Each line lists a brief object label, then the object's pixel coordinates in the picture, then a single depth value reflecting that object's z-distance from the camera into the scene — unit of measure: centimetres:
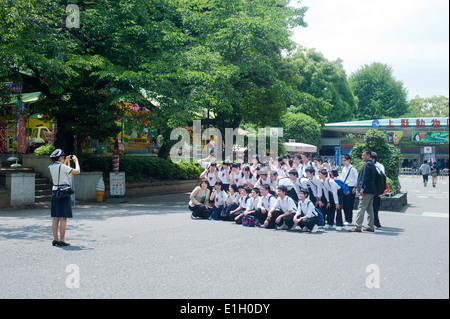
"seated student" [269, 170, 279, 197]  1228
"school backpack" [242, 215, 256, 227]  1102
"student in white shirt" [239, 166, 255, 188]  1310
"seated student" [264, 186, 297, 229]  1040
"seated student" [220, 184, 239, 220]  1200
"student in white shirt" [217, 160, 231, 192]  1350
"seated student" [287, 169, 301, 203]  1169
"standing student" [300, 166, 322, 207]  1101
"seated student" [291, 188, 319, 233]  998
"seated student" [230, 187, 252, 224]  1146
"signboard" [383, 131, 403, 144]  4474
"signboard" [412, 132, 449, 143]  4334
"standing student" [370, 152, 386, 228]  1039
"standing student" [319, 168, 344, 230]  1080
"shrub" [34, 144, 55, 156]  1983
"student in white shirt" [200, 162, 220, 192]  1338
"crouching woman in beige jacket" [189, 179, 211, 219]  1231
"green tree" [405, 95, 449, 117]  6569
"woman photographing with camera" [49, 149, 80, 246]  796
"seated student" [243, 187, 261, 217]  1112
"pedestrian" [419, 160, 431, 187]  2823
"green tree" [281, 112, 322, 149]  4216
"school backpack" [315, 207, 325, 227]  1083
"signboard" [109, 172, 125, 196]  1753
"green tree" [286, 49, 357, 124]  4981
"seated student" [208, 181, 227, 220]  1218
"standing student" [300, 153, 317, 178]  1243
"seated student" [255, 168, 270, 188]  1230
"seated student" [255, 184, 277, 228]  1088
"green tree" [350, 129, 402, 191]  1655
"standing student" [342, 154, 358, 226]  1111
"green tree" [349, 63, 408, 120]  5747
